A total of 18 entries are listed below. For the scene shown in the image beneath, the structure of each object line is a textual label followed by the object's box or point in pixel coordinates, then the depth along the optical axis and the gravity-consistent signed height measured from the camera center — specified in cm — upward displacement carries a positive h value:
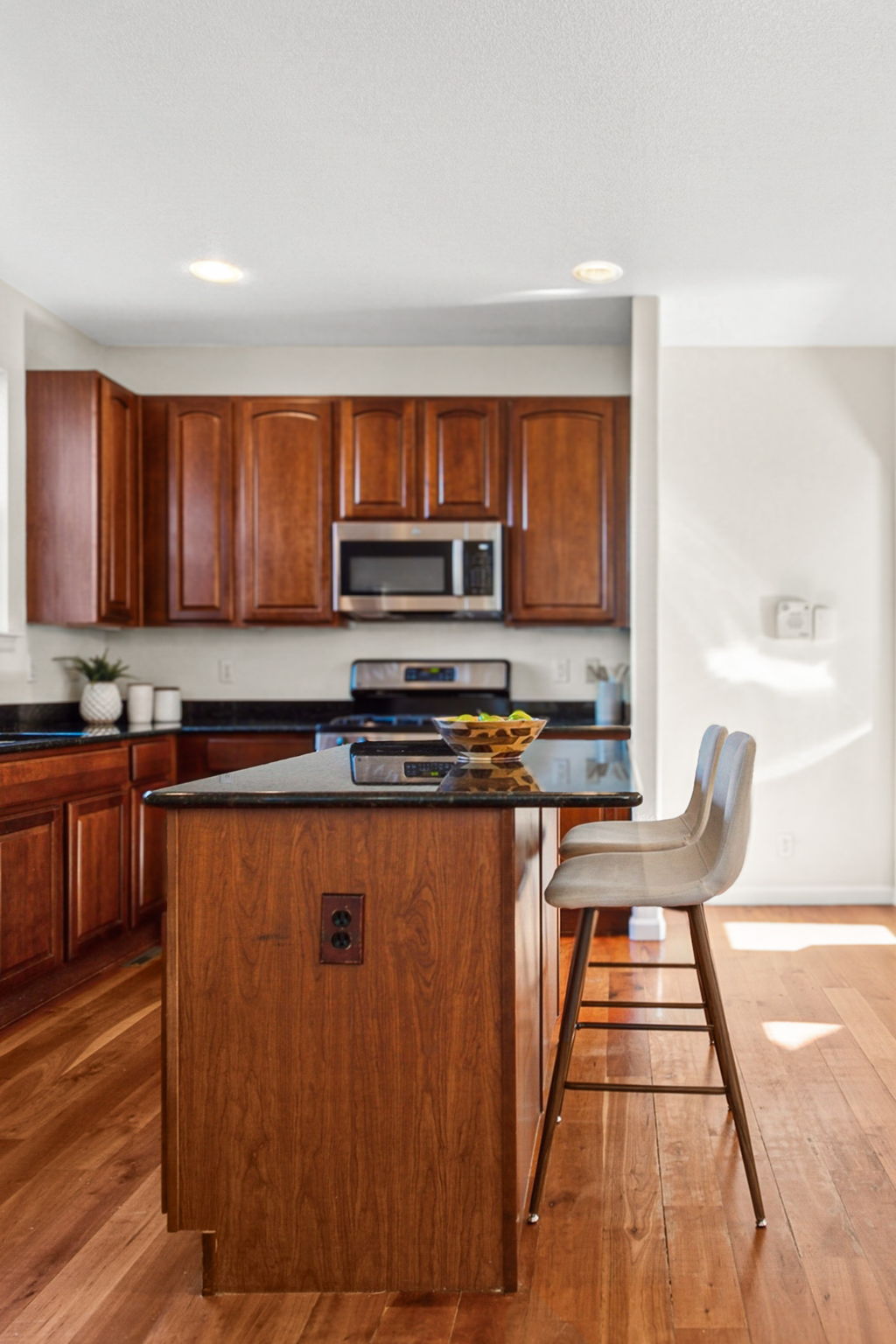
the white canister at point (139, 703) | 450 -25
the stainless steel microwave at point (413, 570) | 450 +34
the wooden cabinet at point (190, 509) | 458 +61
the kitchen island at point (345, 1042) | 168 -65
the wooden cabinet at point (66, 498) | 412 +60
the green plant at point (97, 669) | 451 -10
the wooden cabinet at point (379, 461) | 455 +83
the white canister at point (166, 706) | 462 -27
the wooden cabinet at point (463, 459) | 454 +83
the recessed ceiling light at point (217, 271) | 374 +139
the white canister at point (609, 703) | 429 -24
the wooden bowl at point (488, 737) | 219 -20
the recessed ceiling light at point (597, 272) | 372 +138
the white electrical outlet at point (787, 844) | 470 -91
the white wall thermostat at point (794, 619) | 466 +12
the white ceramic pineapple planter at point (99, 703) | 441 -25
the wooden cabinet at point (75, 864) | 308 -74
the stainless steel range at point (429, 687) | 471 -19
